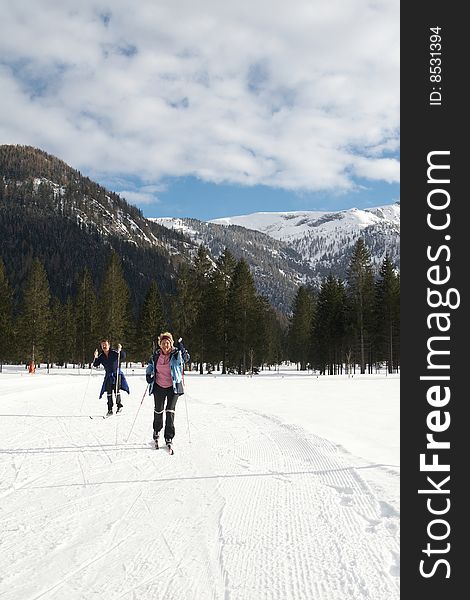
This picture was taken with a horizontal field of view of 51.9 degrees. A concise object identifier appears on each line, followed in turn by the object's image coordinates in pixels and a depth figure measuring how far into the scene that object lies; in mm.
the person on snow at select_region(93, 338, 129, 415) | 14273
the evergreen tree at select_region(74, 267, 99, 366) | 70375
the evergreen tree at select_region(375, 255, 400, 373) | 55219
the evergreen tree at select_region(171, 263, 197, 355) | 54562
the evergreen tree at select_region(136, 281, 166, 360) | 63688
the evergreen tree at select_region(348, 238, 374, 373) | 54500
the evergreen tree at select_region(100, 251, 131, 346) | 64562
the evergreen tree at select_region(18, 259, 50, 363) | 61844
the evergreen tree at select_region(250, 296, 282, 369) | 51938
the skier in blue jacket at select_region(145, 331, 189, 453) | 9375
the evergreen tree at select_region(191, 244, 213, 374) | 51625
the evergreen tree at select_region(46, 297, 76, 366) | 72938
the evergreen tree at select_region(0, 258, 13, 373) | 60469
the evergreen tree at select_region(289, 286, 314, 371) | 78000
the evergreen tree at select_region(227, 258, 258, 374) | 51281
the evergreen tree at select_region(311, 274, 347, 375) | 58719
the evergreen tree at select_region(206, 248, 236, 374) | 51219
